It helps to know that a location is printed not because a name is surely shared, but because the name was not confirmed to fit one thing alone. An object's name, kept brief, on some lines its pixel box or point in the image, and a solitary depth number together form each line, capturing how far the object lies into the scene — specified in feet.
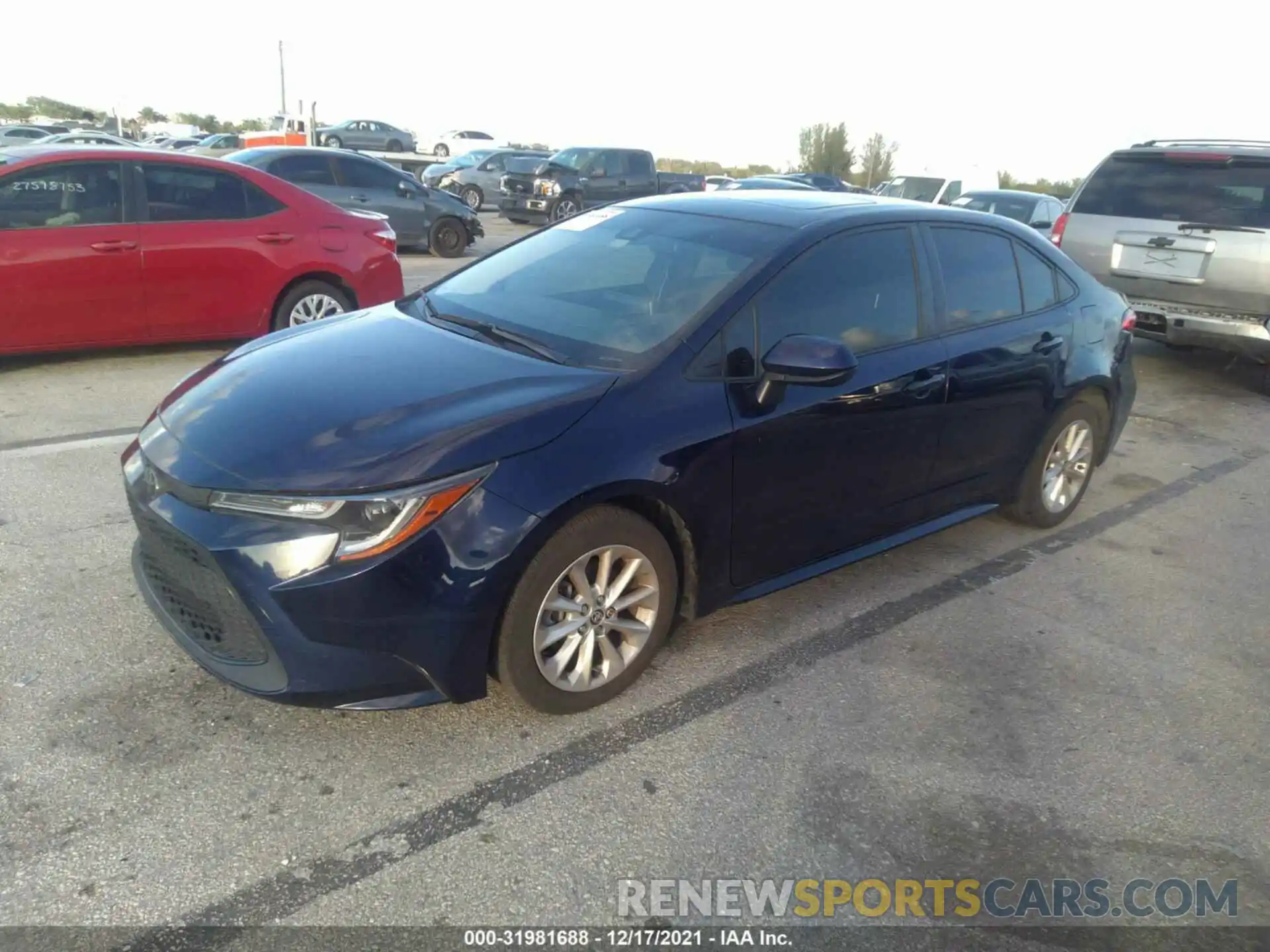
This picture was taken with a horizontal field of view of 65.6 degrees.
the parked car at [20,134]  95.24
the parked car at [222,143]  105.67
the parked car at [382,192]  40.93
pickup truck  65.00
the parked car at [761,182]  68.80
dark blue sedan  8.93
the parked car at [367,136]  120.57
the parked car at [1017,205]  50.31
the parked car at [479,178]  79.87
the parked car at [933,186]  62.03
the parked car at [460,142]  137.39
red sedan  21.09
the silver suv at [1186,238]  25.36
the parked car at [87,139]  70.18
